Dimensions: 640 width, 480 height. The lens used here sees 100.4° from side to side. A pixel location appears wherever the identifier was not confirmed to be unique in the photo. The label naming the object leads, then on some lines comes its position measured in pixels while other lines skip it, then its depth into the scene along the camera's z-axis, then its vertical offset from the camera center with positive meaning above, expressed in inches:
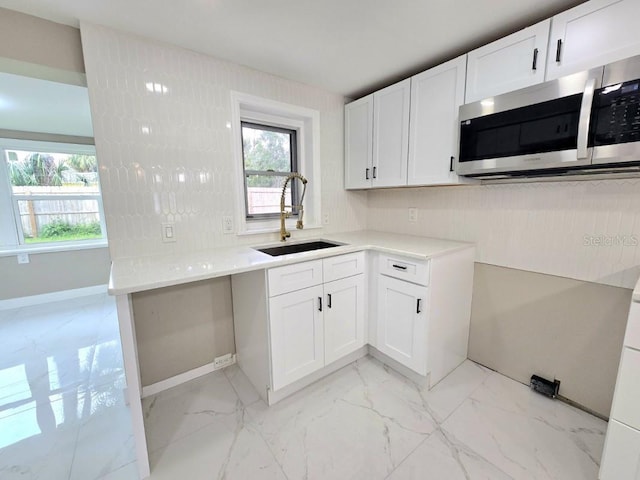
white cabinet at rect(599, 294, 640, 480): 38.8 -32.4
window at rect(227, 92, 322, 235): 84.2 +14.8
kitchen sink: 82.4 -14.6
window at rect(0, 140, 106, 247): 133.0 +5.6
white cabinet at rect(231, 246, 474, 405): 64.6 -30.3
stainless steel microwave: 44.1 +14.1
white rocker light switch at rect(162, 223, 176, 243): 68.1 -7.2
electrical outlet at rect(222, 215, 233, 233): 76.5 -5.8
